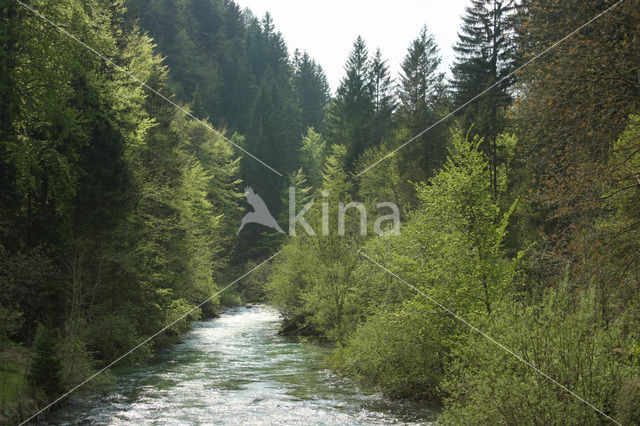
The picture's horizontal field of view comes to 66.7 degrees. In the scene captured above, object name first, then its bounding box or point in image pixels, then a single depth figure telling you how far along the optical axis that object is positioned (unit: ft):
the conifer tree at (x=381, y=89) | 166.30
